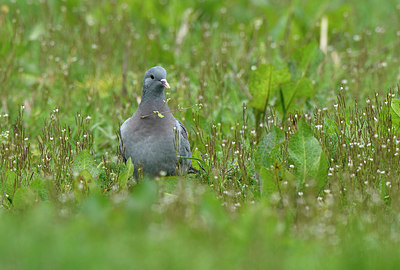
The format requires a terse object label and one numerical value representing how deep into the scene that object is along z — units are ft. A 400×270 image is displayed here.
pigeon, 32.01
